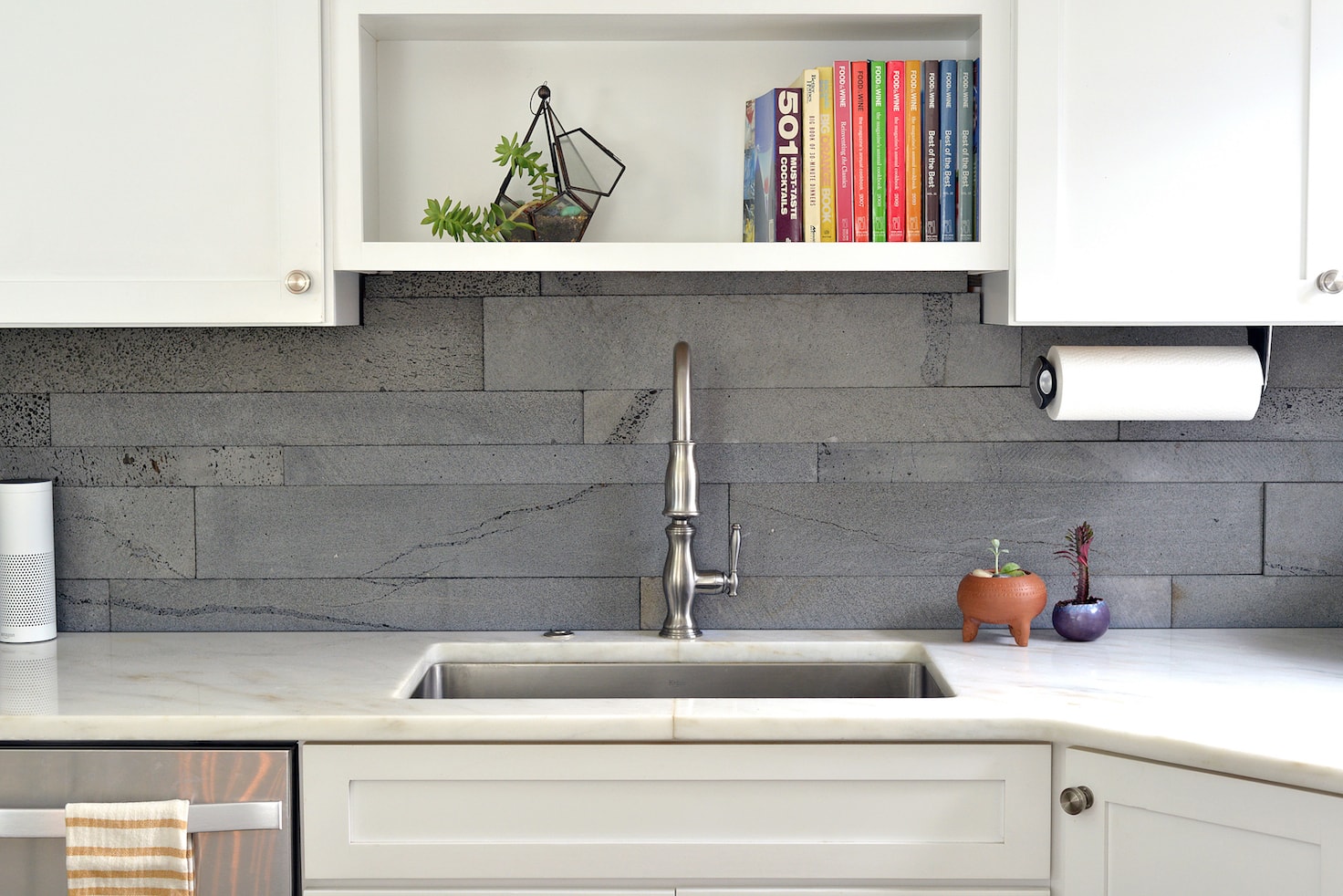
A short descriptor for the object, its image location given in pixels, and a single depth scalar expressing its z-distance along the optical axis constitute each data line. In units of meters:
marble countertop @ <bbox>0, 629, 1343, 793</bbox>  1.40
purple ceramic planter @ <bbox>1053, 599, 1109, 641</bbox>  1.85
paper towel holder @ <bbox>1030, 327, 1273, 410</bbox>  1.84
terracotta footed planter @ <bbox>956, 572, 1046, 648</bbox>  1.81
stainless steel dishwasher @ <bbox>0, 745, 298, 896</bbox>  1.46
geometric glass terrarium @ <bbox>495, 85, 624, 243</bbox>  1.78
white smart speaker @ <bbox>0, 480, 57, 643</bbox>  1.87
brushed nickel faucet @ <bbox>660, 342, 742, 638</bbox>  1.83
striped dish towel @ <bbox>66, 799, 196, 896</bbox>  1.43
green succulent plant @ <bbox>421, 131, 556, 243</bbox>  1.79
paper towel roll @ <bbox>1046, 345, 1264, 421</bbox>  1.78
